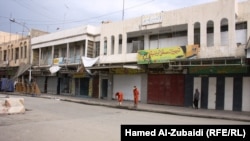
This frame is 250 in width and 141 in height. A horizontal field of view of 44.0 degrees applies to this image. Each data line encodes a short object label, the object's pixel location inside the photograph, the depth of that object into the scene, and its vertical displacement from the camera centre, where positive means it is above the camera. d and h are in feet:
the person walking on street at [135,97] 75.87 -5.58
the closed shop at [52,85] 136.63 -5.17
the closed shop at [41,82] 145.38 -4.25
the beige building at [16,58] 149.59 +7.85
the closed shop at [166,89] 83.66 -4.02
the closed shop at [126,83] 96.50 -3.01
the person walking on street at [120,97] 80.69 -6.14
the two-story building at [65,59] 112.78 +5.83
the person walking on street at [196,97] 76.33 -5.47
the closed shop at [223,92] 71.31 -4.00
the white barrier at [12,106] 54.39 -5.93
